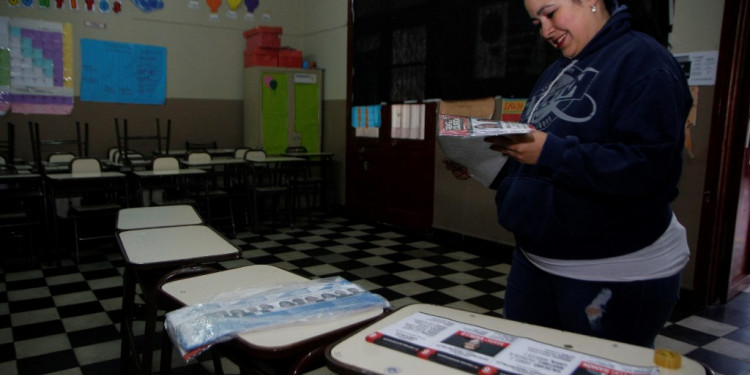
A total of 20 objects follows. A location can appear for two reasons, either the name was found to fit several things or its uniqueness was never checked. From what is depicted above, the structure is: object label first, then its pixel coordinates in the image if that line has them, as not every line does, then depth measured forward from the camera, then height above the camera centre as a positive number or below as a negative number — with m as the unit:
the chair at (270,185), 5.61 -0.68
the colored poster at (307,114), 6.92 +0.19
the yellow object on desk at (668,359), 0.86 -0.37
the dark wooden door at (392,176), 5.43 -0.53
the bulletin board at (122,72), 6.06 +0.63
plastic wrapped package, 1.06 -0.42
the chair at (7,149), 4.62 -0.27
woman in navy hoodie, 0.98 -0.09
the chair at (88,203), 4.32 -0.72
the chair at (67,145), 5.36 -0.24
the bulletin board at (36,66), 5.60 +0.62
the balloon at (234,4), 6.87 +1.64
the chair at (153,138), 5.73 -0.16
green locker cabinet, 6.66 +0.26
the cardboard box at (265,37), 6.63 +1.18
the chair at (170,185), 4.80 -0.59
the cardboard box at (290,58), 6.82 +0.93
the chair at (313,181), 6.07 -0.65
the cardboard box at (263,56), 6.72 +0.92
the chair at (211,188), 5.31 -0.68
